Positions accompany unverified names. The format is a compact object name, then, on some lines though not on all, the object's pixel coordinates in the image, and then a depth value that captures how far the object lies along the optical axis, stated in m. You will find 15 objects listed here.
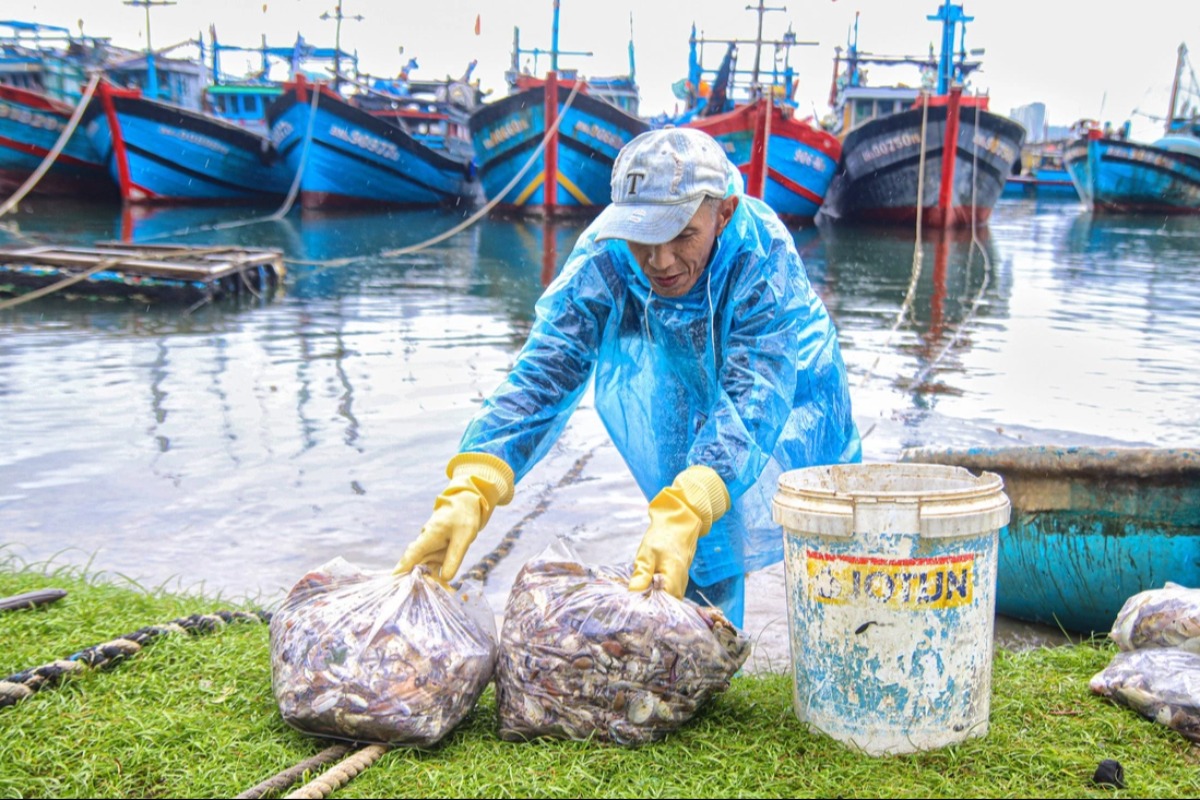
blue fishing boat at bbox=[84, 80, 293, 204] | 23.95
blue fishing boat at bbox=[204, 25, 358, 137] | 32.09
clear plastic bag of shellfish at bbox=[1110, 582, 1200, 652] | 2.50
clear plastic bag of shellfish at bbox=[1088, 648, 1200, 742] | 2.27
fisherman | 2.32
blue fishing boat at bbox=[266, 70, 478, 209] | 25.39
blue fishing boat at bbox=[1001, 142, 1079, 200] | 43.66
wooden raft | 10.08
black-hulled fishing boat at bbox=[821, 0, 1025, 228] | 23.59
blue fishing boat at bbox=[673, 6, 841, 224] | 22.17
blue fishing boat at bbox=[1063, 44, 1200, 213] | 30.56
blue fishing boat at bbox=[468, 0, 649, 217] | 23.16
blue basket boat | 3.34
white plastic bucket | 2.02
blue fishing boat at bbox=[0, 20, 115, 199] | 24.94
